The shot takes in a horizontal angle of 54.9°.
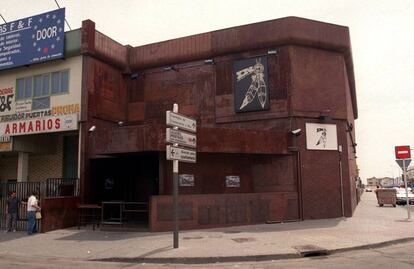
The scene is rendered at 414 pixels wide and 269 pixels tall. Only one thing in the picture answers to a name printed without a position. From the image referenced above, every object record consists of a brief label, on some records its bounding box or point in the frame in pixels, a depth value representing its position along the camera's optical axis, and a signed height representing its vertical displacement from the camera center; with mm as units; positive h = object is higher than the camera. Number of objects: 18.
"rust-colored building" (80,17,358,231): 17562 +3460
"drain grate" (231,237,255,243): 12719 -1725
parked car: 35562 -1260
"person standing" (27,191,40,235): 15961 -908
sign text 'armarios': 19484 +3203
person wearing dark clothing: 16828 -903
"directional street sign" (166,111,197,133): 11930 +2040
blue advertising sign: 20594 +7955
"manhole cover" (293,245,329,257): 10870 -1806
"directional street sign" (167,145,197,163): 11913 +1016
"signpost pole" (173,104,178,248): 11766 -293
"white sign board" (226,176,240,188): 18375 +224
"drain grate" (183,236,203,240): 13598 -1720
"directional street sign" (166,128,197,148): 11938 +1526
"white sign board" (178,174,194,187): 17062 +300
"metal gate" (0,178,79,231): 17438 -40
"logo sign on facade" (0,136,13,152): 21281 +2461
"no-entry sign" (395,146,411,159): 19812 +1581
